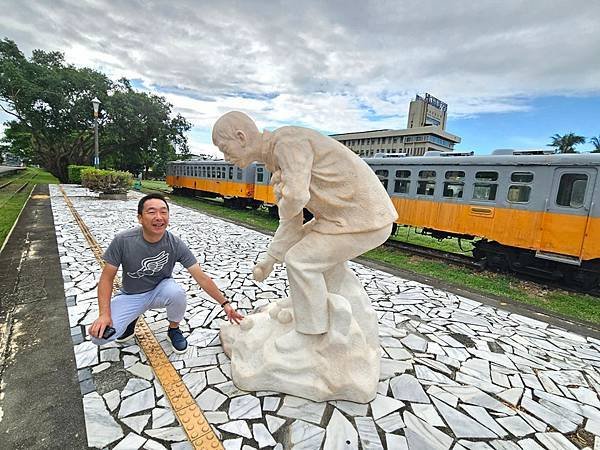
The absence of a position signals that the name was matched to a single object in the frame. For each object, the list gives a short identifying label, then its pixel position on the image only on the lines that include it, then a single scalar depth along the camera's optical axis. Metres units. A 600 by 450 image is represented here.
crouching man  2.64
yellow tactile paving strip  2.09
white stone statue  2.31
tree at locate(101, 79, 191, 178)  22.02
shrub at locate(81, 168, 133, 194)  15.00
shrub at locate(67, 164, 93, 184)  23.03
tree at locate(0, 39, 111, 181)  19.17
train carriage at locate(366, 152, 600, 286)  5.86
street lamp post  14.74
